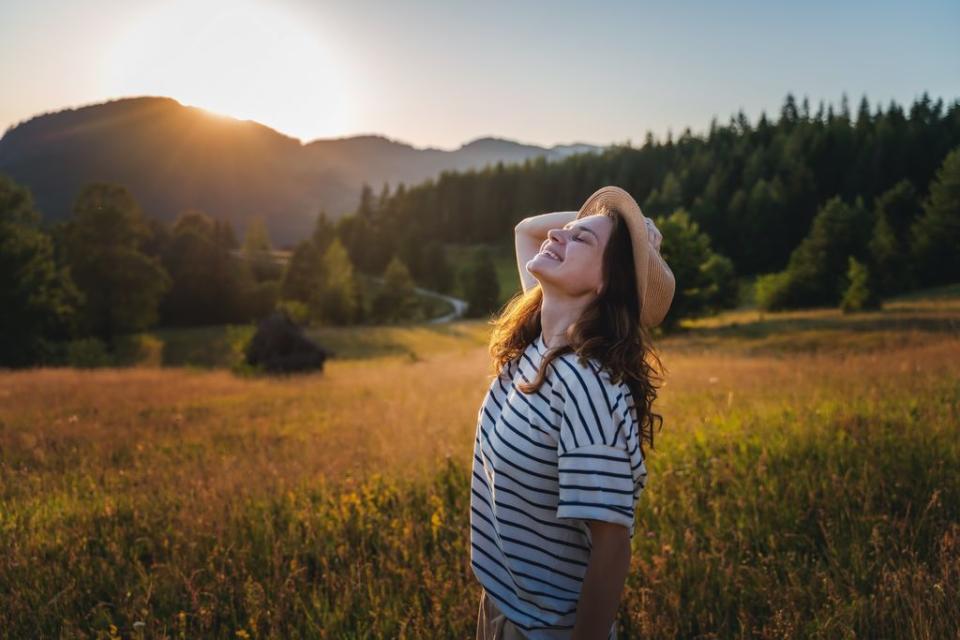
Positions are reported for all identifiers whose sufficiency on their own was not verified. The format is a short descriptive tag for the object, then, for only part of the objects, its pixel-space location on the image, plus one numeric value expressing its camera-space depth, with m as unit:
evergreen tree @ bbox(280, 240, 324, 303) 71.44
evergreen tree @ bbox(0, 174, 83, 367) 30.38
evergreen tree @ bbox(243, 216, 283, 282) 80.44
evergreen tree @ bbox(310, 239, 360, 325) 63.91
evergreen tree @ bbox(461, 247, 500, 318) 69.44
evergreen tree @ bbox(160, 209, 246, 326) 59.50
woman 1.63
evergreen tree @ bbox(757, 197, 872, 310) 46.88
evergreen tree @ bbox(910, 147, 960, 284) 46.80
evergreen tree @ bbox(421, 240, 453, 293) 91.25
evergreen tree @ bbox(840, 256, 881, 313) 33.38
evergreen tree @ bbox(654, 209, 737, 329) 32.53
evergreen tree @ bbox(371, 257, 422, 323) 67.62
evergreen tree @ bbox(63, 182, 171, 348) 38.53
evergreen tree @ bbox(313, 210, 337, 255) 94.81
